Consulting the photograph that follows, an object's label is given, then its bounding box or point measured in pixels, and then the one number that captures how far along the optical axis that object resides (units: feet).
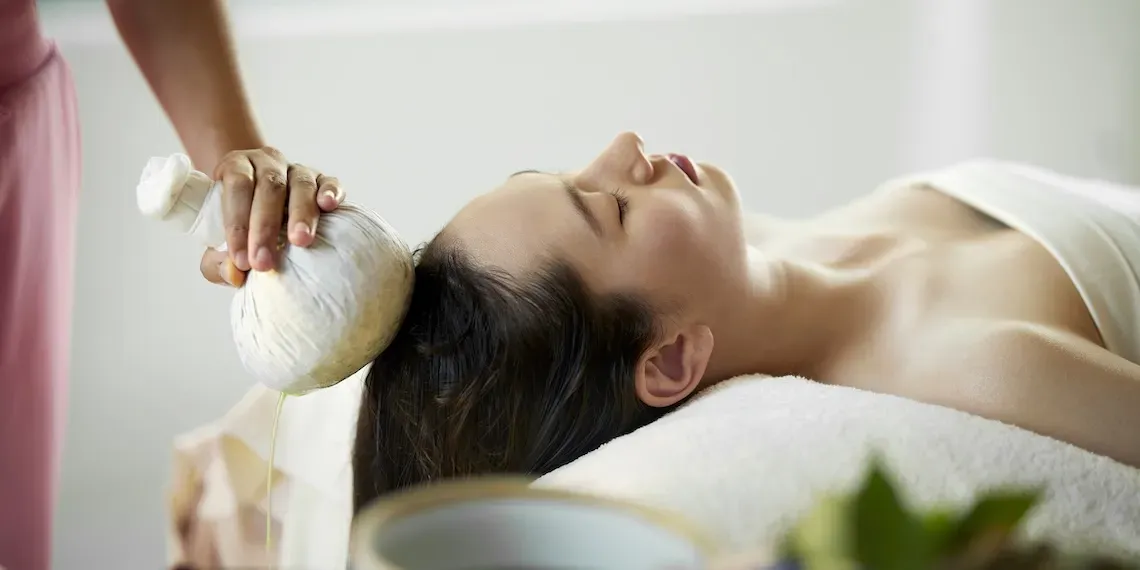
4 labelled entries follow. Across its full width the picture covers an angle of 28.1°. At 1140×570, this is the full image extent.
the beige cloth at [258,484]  4.60
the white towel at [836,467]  3.59
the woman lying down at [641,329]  4.12
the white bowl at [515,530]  3.01
